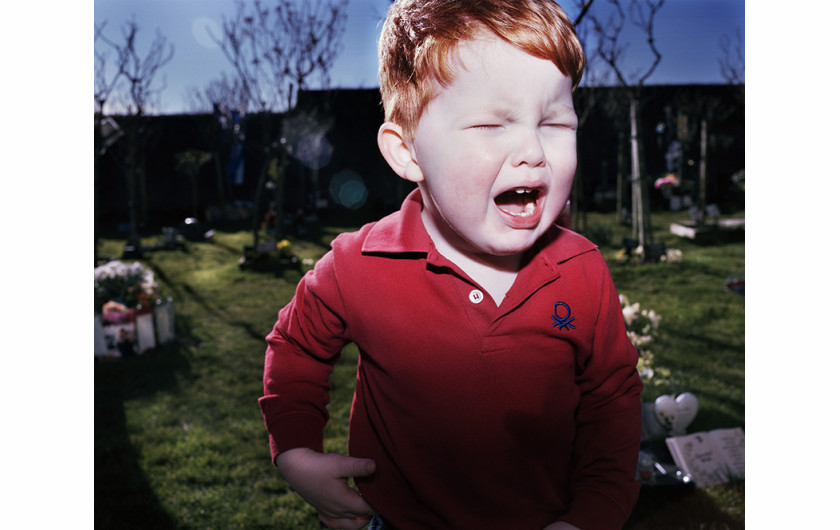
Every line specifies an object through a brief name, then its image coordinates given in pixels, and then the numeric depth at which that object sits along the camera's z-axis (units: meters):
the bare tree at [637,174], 4.12
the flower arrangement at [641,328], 2.71
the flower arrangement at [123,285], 4.23
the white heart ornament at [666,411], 2.39
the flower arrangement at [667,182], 9.61
